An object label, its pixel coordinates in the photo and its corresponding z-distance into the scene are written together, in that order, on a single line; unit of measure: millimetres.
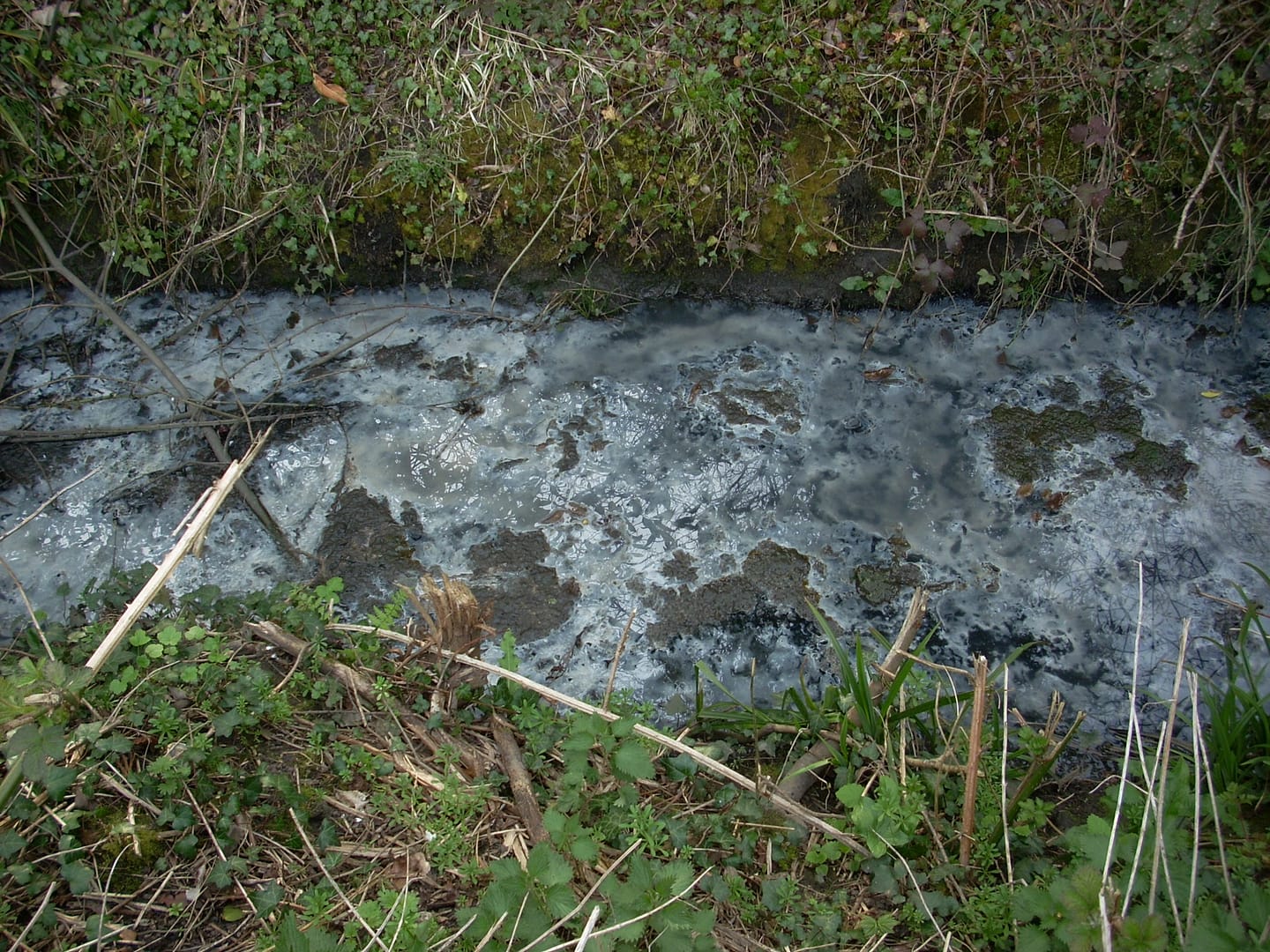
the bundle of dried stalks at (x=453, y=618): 2332
